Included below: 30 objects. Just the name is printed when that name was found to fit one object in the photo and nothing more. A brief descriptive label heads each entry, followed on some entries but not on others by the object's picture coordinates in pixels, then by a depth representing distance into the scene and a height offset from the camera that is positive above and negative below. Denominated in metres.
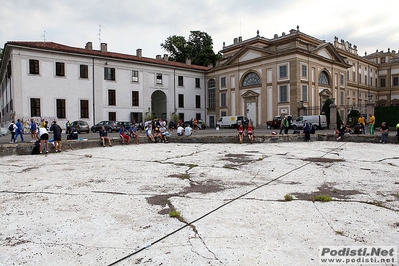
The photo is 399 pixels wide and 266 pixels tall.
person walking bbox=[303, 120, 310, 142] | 17.10 -0.27
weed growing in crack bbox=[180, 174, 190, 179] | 7.22 -1.21
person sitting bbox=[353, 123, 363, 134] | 18.60 -0.24
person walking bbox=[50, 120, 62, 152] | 12.73 -0.18
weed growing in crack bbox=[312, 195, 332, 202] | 5.08 -1.27
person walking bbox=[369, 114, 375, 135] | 18.27 +0.00
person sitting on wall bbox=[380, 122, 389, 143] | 15.32 -0.38
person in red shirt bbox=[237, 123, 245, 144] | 16.47 -0.28
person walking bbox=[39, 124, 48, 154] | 12.41 -0.25
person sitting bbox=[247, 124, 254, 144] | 16.56 -0.35
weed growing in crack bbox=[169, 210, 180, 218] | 4.36 -1.29
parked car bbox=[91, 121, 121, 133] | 31.41 +0.32
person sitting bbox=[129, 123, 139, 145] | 17.39 -0.21
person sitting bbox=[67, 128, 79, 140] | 16.75 -0.31
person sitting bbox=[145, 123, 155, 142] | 17.97 -0.35
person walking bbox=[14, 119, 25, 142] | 16.55 +0.08
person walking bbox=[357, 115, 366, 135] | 19.21 +0.21
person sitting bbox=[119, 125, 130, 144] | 16.80 -0.42
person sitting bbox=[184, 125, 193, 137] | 18.84 -0.27
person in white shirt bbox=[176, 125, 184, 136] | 19.75 -0.24
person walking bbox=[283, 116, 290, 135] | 20.16 +0.23
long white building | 30.42 +5.44
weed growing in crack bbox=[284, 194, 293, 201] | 5.17 -1.27
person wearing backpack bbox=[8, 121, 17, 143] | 16.71 +0.14
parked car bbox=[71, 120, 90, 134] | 29.17 +0.34
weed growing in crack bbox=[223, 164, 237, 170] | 8.65 -1.17
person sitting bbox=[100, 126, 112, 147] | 15.57 -0.37
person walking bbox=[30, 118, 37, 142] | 18.50 -0.06
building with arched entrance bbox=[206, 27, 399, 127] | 33.91 +6.04
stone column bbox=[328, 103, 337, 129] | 29.27 +0.92
